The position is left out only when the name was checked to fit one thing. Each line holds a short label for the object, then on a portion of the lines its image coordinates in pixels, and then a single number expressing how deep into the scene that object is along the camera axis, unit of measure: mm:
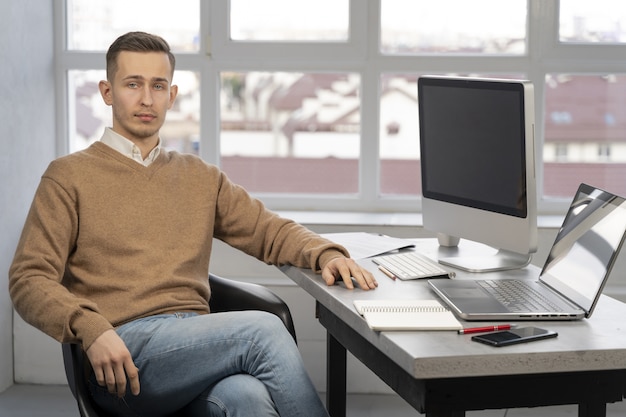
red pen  2930
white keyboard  3412
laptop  3023
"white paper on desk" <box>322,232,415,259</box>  3701
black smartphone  2849
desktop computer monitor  3445
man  3187
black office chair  3223
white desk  2795
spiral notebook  2942
